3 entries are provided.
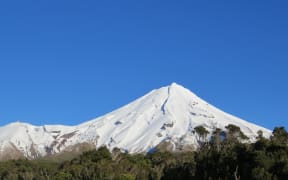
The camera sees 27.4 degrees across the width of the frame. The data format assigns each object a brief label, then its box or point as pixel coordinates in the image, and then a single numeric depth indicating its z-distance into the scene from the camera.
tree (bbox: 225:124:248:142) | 109.02
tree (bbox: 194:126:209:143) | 118.48
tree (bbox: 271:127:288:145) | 90.80
